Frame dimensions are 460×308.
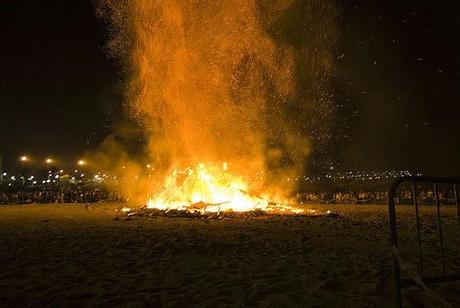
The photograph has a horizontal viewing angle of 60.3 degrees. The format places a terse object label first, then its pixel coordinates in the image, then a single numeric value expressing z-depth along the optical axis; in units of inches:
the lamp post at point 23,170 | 2465.6
